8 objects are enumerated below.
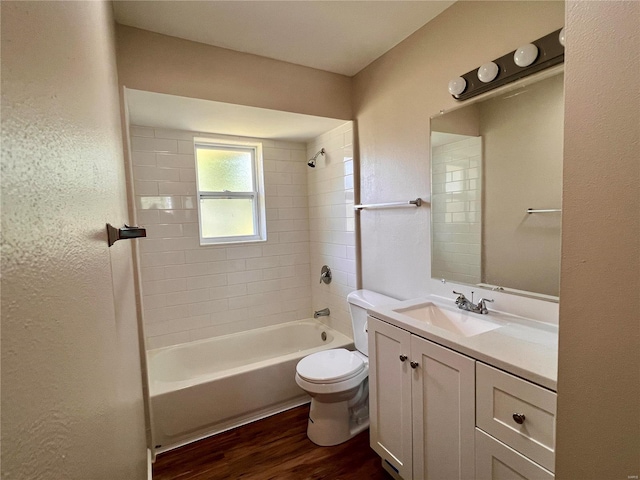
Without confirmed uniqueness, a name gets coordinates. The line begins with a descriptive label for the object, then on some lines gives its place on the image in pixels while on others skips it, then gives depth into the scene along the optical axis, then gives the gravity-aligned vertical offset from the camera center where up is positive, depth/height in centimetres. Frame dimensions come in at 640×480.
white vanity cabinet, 121 -85
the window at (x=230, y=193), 283 +27
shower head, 287 +56
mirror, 135 +12
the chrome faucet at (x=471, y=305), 159 -49
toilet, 190 -105
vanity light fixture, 126 +66
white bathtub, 198 -119
